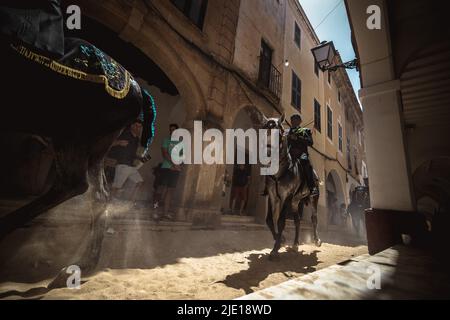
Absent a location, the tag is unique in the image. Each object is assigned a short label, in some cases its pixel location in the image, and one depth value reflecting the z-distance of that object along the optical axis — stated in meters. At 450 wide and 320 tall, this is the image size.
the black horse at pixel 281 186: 4.03
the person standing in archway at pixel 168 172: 5.40
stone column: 3.24
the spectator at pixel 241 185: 7.97
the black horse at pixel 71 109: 1.84
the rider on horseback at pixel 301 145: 5.07
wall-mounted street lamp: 7.21
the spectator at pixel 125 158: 4.60
